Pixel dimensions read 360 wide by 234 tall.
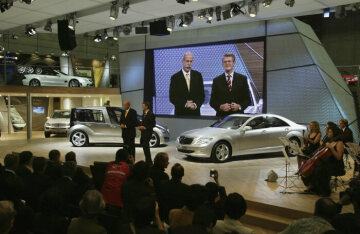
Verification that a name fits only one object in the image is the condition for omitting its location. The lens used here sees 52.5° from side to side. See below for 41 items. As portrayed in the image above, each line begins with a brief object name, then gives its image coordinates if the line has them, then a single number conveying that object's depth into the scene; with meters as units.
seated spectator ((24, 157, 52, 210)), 4.51
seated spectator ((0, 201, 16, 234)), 2.77
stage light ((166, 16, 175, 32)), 12.20
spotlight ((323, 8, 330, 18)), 10.68
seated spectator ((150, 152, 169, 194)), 4.78
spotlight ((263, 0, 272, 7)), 9.64
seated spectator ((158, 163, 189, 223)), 4.08
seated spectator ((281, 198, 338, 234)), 2.99
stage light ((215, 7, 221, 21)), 10.91
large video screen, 13.05
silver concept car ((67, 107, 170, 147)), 12.87
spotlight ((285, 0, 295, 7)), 9.48
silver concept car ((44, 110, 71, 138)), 16.42
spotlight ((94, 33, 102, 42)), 14.49
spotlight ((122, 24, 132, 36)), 13.58
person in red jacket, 4.65
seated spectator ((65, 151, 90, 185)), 4.90
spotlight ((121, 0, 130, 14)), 10.32
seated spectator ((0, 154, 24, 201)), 3.99
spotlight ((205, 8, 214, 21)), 11.08
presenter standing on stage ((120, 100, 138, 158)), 9.23
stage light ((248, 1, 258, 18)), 10.09
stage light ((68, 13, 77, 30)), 12.01
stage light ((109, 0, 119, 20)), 10.57
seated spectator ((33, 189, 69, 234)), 3.27
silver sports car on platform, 16.66
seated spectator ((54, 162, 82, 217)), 4.16
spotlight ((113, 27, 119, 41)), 14.03
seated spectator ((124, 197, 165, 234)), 2.83
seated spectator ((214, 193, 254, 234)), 3.11
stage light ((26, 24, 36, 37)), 13.57
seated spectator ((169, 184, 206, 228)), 3.45
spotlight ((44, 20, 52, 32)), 12.91
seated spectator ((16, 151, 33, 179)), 5.07
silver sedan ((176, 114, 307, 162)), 9.75
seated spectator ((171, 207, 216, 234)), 2.75
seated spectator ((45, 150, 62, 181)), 4.65
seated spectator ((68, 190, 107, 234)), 3.06
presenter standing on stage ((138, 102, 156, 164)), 9.12
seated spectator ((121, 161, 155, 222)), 4.02
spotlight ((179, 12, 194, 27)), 11.74
